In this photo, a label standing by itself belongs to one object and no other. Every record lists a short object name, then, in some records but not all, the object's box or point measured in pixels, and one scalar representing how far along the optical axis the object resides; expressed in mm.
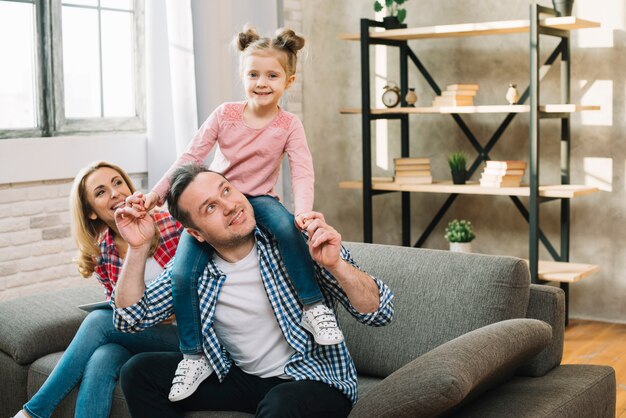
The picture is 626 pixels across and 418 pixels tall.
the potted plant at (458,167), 4844
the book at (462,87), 4723
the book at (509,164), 4590
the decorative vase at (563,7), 4477
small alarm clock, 5027
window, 4043
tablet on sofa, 2730
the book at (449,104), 4730
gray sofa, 1873
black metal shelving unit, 4387
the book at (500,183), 4598
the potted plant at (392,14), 4945
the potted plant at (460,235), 4781
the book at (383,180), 5066
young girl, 2230
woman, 2512
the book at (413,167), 4938
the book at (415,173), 4938
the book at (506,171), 4590
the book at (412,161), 4934
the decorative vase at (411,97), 4941
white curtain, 4434
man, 2186
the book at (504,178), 4594
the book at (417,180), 4930
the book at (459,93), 4727
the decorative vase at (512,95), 4617
